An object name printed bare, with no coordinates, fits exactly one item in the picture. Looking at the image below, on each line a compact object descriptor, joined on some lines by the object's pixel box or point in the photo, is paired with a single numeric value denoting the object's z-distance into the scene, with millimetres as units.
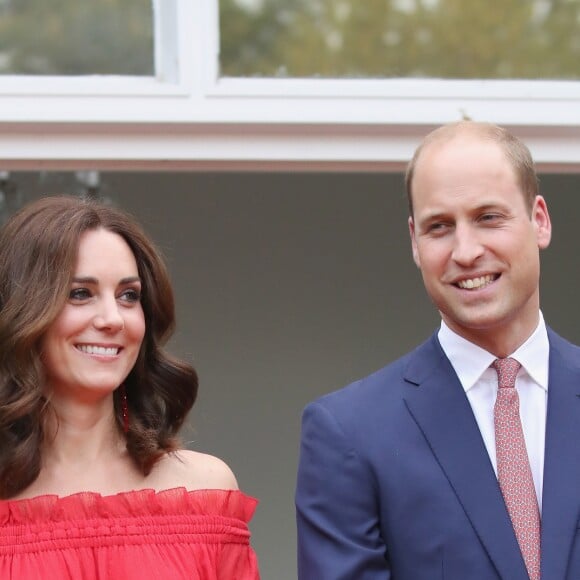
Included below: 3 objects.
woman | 6391
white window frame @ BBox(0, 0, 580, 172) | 8297
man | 5777
